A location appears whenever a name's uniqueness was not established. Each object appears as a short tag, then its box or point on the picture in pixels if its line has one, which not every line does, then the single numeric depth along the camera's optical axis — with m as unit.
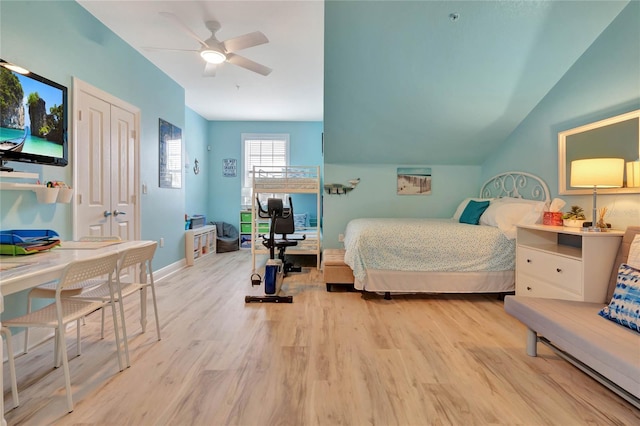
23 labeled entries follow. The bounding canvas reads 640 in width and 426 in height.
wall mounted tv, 1.97
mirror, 2.32
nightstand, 2.14
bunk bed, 4.47
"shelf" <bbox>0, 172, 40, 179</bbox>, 1.88
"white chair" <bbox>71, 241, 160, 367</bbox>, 1.91
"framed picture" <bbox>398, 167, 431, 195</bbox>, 4.64
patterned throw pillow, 1.60
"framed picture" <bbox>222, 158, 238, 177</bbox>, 6.52
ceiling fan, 2.61
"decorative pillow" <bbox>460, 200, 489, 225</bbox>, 3.67
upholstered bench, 3.44
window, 6.49
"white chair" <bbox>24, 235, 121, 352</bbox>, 1.99
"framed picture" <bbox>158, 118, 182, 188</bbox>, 4.09
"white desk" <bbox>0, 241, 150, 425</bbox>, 1.35
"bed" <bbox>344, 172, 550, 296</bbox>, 3.18
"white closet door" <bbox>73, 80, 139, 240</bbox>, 2.75
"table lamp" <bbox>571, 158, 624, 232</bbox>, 2.26
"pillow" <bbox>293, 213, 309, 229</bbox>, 6.14
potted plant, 2.58
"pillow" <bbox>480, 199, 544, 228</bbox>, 3.02
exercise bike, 3.09
